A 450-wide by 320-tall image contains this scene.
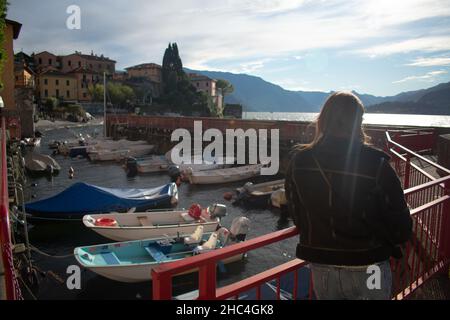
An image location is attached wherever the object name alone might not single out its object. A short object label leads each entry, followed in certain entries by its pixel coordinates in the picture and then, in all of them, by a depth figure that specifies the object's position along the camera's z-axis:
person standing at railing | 2.61
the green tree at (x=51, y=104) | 99.75
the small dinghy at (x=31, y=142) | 46.12
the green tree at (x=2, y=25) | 20.64
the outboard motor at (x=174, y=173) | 34.31
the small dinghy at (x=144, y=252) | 12.94
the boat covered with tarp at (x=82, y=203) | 19.62
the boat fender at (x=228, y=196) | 26.67
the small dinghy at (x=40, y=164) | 34.50
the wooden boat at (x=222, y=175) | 31.64
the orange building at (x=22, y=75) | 70.05
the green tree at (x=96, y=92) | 113.20
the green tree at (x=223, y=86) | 148.00
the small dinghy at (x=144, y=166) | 37.88
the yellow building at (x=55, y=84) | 106.51
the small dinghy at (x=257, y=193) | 24.35
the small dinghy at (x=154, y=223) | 16.58
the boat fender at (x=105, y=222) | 17.06
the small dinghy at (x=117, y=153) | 45.34
